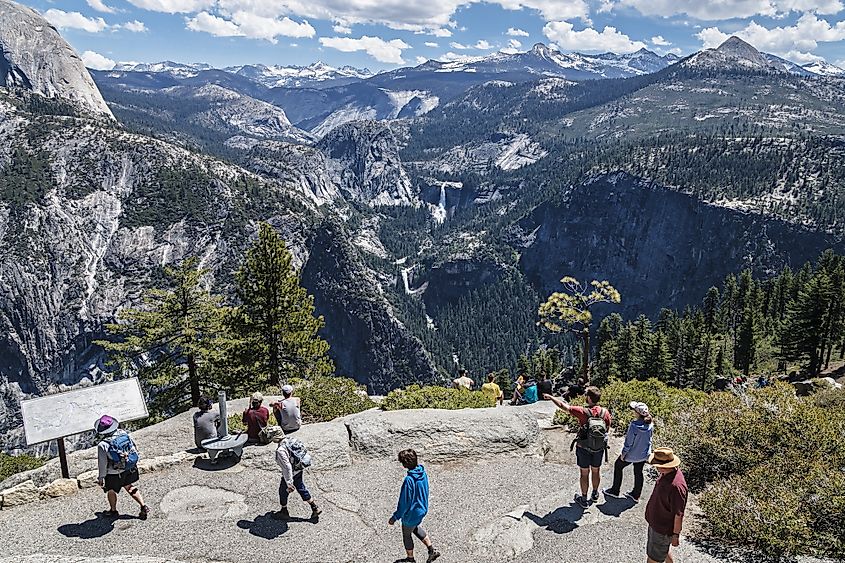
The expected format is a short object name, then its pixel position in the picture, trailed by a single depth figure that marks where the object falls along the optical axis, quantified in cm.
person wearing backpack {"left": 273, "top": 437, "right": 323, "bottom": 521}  1261
